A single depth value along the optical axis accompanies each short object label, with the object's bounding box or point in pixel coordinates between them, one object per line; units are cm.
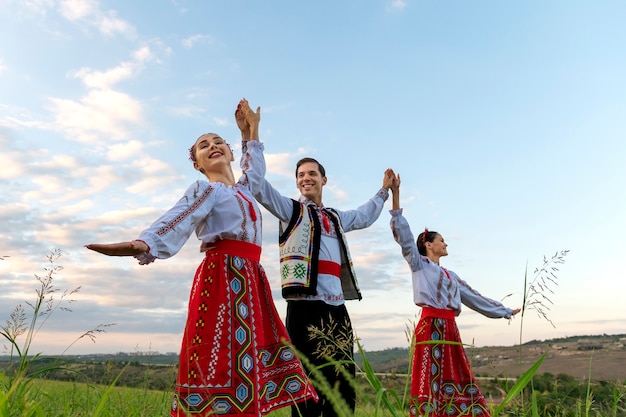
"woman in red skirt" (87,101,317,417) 276
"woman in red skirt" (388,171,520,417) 510
